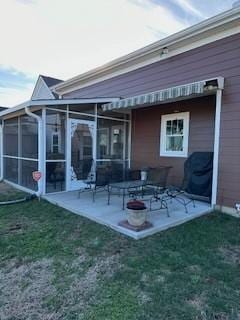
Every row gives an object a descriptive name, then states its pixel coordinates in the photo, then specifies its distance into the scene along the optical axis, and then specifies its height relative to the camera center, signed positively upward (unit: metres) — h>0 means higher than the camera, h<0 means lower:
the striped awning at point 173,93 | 5.69 +1.33
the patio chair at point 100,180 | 6.87 -1.08
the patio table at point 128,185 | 5.76 -1.01
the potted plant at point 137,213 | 4.52 -1.28
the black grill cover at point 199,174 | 6.46 -0.76
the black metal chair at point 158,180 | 5.99 -0.90
